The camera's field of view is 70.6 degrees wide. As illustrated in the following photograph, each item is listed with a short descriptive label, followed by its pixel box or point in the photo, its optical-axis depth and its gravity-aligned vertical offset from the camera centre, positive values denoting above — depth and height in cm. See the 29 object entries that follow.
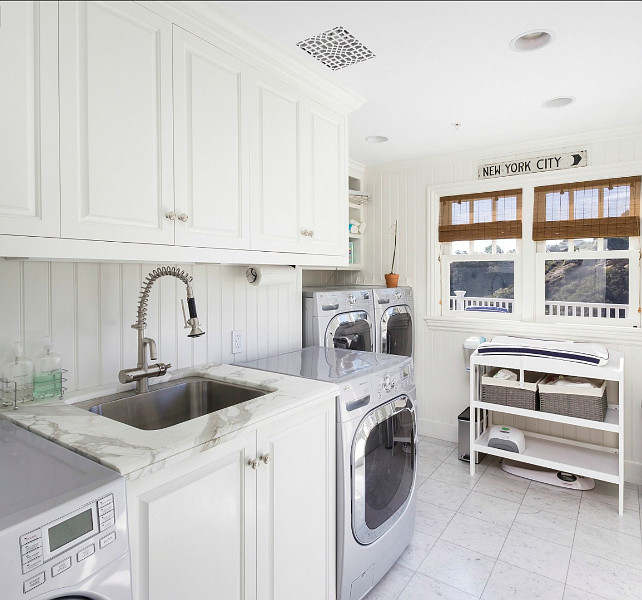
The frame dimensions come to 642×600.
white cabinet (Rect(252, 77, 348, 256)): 173 +49
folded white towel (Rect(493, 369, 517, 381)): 287 -54
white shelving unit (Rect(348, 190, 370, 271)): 362 +59
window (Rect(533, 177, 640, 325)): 281 +27
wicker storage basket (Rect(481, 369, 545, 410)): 275 -63
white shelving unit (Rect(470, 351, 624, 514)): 249 -87
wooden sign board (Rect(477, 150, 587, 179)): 293 +85
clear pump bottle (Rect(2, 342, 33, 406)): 136 -27
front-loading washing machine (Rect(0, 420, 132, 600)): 76 -43
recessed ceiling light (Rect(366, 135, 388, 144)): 295 +101
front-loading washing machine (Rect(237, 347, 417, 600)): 170 -68
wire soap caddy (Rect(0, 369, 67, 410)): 136 -30
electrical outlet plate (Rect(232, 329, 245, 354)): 213 -24
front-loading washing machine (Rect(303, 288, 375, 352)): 252 -16
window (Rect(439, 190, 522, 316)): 323 +31
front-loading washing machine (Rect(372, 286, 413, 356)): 304 -20
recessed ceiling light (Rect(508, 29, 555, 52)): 162 +93
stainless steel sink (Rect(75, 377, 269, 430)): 155 -41
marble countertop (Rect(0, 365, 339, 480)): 104 -37
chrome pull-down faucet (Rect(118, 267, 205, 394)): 157 -14
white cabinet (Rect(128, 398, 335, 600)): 107 -63
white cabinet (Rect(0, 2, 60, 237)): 100 +35
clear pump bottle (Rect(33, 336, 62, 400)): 143 -26
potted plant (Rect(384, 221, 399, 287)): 353 +9
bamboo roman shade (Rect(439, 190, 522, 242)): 320 +55
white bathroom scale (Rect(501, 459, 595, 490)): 273 -116
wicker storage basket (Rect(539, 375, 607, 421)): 256 -64
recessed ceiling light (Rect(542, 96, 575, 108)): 230 +98
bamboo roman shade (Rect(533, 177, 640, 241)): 279 +52
